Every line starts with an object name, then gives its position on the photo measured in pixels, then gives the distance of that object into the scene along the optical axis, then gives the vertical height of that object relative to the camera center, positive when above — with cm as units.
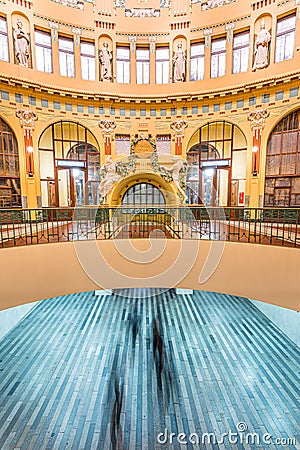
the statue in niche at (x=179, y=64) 1039 +552
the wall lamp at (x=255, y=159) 980 +149
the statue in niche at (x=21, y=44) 916 +568
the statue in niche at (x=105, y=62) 1038 +563
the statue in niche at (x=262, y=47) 916 +547
